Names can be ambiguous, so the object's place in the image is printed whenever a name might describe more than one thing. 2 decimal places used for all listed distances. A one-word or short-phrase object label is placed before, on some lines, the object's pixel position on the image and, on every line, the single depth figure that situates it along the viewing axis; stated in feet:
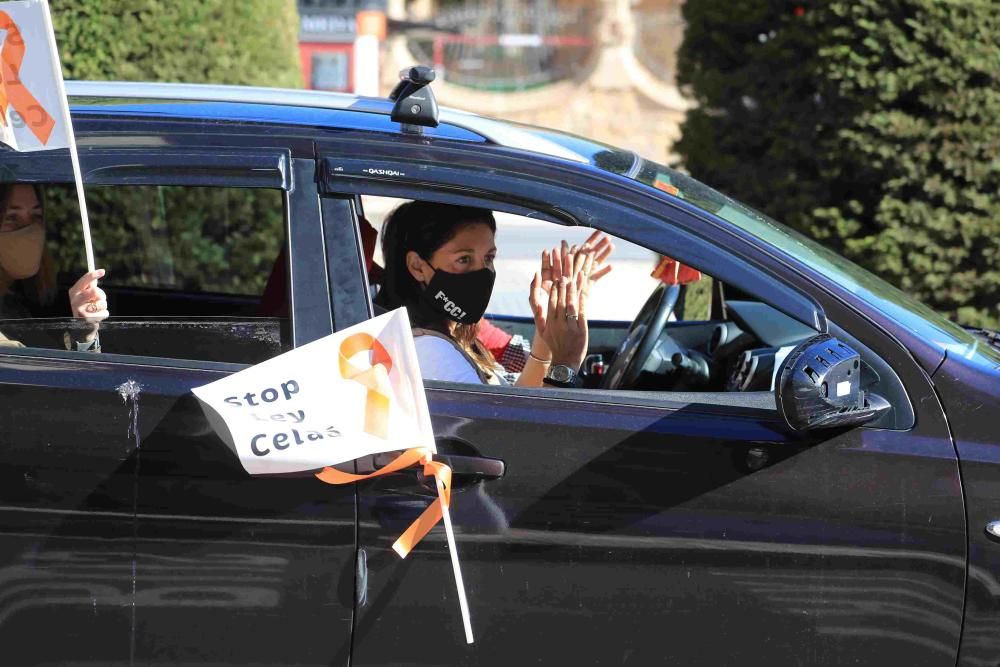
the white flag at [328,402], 16.14
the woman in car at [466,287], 20.24
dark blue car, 16.72
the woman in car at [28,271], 18.37
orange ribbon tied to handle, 16.30
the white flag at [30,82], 17.35
